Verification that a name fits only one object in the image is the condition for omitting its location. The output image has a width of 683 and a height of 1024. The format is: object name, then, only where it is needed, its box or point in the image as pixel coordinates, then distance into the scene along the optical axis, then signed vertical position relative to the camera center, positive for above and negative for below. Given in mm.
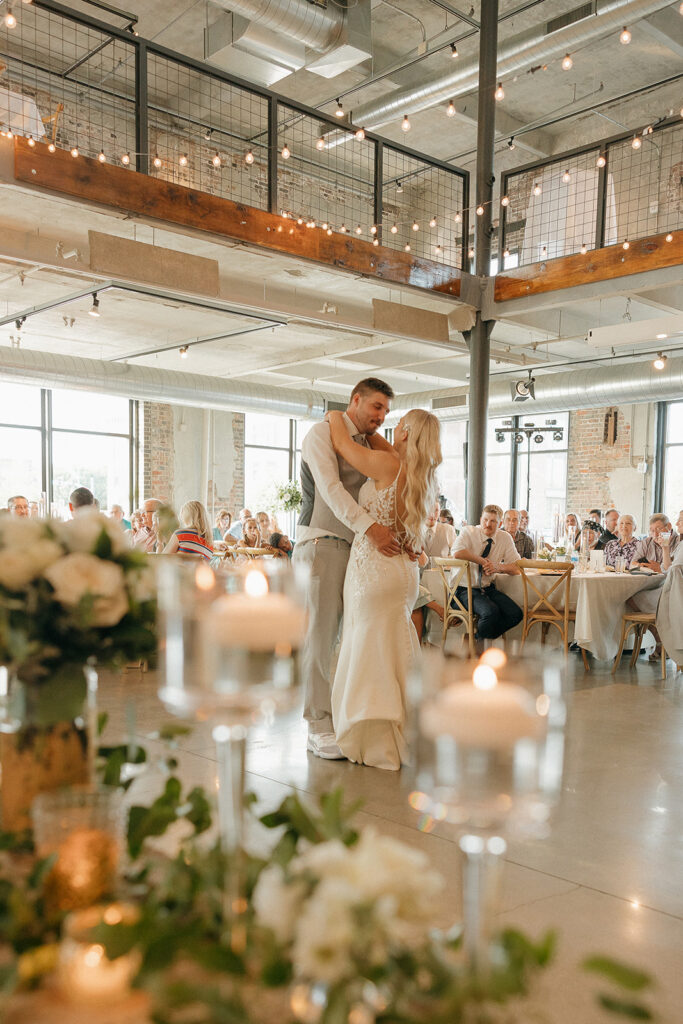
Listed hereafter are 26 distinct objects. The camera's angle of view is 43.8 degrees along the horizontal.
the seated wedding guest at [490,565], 6809 -810
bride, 3705 -622
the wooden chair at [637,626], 6484 -1259
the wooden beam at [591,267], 7234 +1813
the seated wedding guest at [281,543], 8852 -845
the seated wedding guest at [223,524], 13562 -1017
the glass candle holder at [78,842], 935 -436
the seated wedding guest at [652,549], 7699 -727
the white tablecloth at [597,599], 6367 -1030
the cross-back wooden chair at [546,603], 6340 -1066
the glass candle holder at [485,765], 749 -268
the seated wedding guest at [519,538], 8500 -724
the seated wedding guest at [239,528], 12567 -996
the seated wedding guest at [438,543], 7707 -710
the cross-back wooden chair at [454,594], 6547 -1033
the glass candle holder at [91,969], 778 -480
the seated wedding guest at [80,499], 6020 -285
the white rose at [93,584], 1066 -159
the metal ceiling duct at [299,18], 7078 +3818
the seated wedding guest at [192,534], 6000 -522
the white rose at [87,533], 1143 -101
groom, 3852 -326
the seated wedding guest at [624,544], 7895 -715
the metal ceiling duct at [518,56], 7147 +3849
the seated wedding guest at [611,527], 9266 -654
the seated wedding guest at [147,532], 7207 -659
